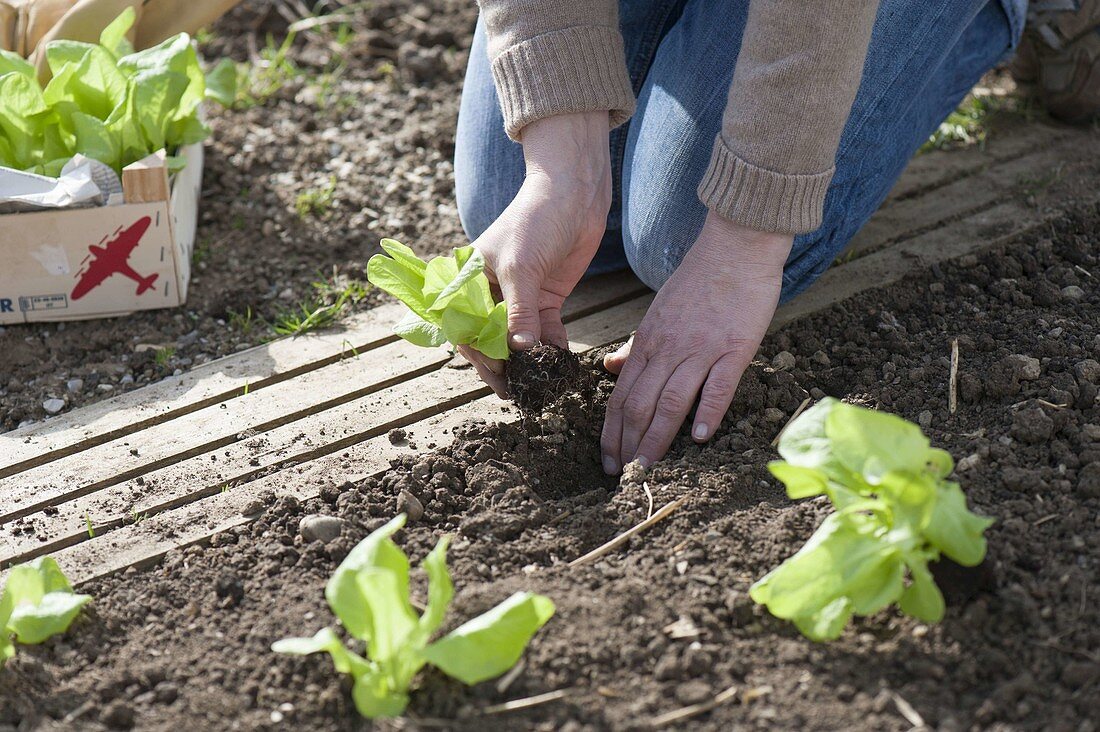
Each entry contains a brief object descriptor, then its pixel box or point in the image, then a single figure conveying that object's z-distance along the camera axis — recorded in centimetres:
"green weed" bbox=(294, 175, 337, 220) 290
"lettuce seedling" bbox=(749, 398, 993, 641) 132
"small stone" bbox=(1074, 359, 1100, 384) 190
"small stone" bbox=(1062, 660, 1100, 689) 135
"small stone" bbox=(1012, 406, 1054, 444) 176
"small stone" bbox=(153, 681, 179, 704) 147
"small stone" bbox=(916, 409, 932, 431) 188
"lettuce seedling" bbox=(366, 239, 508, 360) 178
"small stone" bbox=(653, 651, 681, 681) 142
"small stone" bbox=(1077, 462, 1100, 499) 164
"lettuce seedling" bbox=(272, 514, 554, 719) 131
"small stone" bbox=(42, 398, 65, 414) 224
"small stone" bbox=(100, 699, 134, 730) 144
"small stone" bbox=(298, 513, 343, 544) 176
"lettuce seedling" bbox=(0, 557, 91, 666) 152
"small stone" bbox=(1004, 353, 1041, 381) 192
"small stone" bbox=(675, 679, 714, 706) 138
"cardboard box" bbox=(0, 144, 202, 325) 239
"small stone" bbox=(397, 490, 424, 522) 179
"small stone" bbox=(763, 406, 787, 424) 197
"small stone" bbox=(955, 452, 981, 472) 170
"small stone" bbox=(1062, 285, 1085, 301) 222
